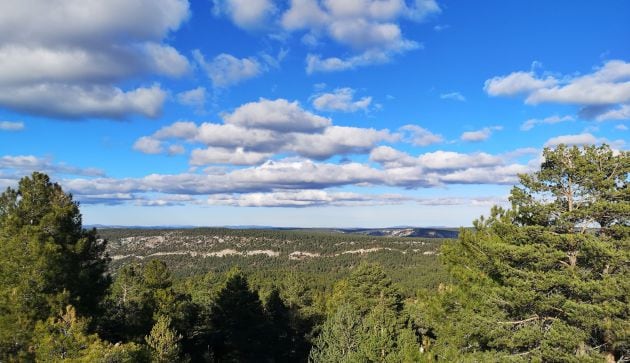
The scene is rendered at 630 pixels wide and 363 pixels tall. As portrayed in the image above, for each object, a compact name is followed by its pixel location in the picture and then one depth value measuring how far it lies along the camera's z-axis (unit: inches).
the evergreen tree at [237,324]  1571.1
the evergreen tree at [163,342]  984.3
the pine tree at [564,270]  673.6
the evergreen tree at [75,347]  550.6
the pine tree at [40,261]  737.6
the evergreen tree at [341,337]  1083.3
